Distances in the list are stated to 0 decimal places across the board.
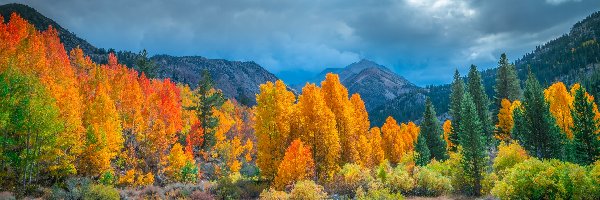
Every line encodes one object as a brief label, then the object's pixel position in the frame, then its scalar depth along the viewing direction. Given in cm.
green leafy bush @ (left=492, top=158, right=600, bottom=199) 1750
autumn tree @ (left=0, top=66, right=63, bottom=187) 2903
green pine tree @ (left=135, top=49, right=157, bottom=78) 9331
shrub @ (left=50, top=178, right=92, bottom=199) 2711
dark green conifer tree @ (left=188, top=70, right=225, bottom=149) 5859
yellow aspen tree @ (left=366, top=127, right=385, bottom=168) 4459
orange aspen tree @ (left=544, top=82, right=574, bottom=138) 4944
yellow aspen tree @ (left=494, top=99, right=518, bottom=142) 6331
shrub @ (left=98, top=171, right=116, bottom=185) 3538
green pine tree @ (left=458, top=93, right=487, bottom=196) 2908
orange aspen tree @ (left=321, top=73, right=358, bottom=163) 3593
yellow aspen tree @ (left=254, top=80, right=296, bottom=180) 3186
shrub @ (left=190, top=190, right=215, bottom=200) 2962
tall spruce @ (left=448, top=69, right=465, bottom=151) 6250
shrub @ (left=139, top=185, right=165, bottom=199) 3054
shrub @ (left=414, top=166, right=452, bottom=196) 2853
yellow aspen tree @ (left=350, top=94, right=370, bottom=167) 3688
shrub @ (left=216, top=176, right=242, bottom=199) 2975
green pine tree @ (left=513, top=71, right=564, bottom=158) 3922
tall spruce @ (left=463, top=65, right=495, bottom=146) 6002
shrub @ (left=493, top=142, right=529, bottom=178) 3428
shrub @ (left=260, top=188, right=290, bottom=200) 2023
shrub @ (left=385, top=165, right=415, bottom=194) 2847
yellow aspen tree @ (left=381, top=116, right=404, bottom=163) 6212
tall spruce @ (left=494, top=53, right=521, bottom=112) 6731
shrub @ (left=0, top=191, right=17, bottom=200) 2555
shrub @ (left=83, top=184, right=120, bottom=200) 2636
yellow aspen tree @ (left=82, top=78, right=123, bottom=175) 3556
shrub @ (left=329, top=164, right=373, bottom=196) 2864
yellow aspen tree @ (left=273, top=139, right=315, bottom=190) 2750
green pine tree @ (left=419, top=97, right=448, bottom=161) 6042
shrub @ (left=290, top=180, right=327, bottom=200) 2051
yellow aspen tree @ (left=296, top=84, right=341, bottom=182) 3234
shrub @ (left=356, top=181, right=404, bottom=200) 2066
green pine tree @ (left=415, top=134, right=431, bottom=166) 5234
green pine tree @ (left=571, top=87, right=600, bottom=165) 3412
